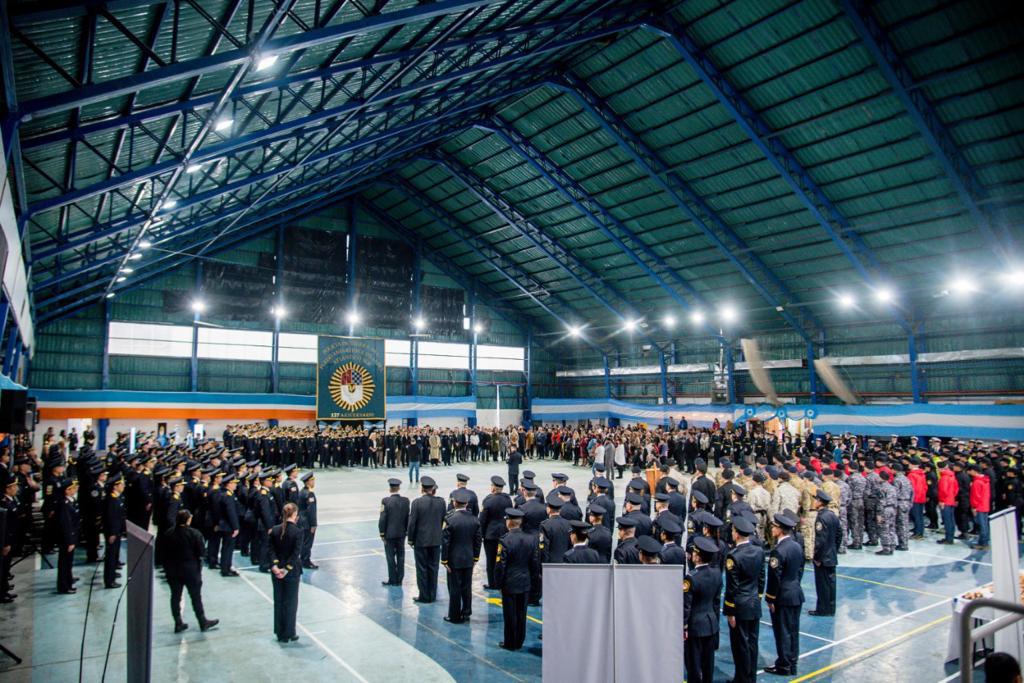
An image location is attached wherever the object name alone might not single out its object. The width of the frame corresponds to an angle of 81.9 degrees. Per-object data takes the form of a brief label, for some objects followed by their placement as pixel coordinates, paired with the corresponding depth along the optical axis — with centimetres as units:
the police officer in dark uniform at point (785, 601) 677
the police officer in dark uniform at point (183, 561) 748
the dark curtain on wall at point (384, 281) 3688
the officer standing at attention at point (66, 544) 933
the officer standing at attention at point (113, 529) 973
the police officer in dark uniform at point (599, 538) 767
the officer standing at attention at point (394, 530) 973
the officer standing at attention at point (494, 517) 970
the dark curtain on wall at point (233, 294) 3194
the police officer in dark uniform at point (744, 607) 624
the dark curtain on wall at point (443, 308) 3931
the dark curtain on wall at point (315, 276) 3469
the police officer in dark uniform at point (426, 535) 898
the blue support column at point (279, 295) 3419
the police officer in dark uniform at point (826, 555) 813
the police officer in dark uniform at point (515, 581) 728
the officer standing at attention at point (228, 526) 1014
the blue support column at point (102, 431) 2855
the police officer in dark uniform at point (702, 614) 601
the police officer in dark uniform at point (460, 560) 824
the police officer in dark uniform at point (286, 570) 738
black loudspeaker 1180
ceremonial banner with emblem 3175
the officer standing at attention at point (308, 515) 1058
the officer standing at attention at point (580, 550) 649
